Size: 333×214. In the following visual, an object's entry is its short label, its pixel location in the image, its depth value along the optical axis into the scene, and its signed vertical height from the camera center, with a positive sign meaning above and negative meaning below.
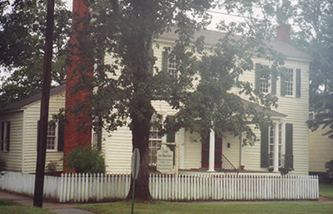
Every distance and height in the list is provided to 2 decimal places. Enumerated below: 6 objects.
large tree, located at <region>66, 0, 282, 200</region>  17.81 +2.61
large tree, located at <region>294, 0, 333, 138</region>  36.47 +6.57
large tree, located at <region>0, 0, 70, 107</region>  18.64 +3.95
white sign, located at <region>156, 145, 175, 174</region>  22.73 -0.50
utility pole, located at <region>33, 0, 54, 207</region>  16.14 +0.43
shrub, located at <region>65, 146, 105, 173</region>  22.08 -0.59
